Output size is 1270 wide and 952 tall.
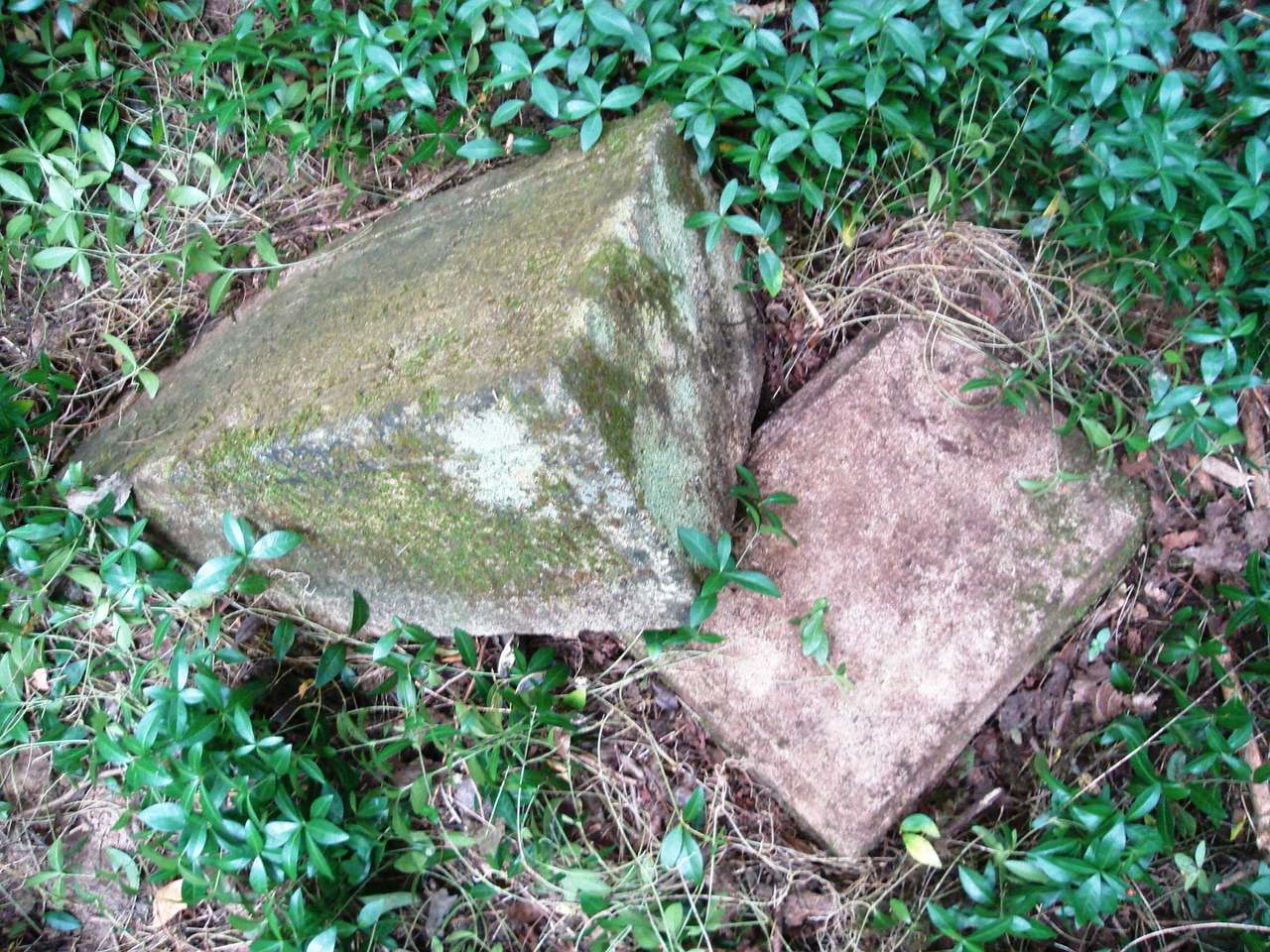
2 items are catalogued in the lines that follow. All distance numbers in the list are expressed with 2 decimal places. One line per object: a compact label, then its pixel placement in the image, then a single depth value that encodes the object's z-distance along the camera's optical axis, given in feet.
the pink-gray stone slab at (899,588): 2.93
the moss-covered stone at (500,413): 2.52
